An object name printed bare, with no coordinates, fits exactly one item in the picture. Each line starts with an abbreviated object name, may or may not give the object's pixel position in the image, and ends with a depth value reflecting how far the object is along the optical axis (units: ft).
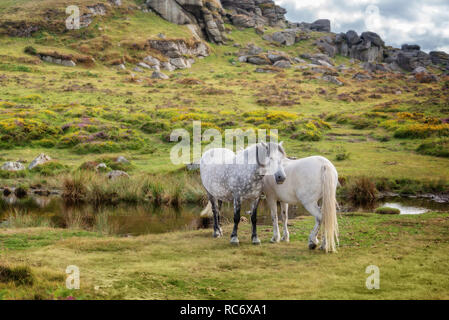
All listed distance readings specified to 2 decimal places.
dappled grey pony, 29.30
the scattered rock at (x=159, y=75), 211.20
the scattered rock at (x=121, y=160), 77.87
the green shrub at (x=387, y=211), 49.65
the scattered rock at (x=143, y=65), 233.21
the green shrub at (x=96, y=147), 91.86
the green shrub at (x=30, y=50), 213.05
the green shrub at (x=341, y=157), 82.46
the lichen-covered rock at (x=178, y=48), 261.03
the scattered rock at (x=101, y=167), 72.08
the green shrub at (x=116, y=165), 75.21
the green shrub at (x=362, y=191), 61.31
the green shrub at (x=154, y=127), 111.04
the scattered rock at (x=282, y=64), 264.93
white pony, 29.07
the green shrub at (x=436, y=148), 83.05
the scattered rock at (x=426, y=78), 249.55
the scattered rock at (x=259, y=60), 273.33
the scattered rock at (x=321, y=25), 499.67
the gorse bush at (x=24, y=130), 95.30
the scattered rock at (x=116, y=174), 67.24
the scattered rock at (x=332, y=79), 219.08
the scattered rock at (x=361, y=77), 243.60
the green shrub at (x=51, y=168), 73.45
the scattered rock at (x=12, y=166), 74.69
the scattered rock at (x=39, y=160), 76.64
